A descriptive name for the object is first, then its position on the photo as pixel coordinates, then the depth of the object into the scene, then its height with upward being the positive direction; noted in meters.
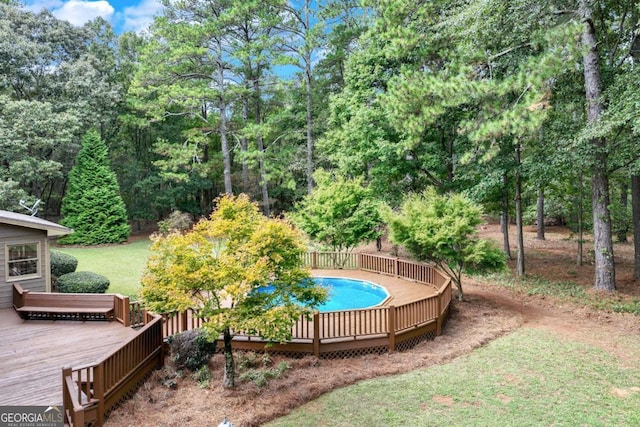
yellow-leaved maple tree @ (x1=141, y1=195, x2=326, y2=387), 7.05 -0.84
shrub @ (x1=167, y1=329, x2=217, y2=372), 8.03 -2.45
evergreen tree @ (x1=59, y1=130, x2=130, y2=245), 25.02 +1.63
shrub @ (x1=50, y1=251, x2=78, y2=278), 14.26 -1.23
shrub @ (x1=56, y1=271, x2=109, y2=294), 12.75 -1.71
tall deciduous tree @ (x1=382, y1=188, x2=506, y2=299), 11.91 -0.42
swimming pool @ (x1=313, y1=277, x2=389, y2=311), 13.27 -2.47
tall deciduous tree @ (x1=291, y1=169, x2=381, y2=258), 17.00 +0.31
